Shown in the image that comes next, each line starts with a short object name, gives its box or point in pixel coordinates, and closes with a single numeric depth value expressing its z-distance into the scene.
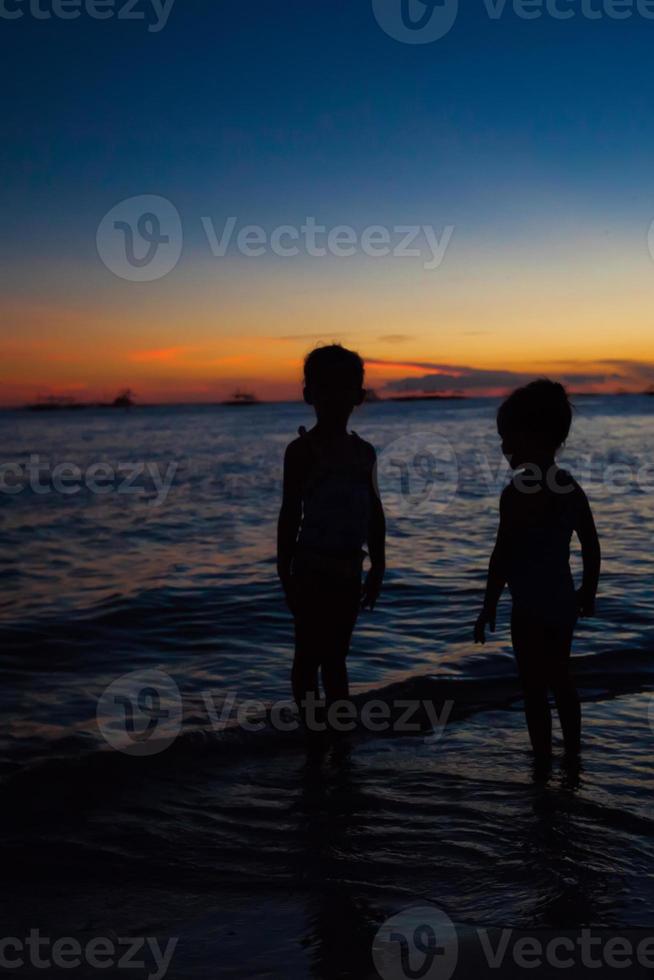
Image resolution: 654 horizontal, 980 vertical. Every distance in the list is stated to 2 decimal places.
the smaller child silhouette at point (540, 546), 4.04
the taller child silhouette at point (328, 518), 4.19
